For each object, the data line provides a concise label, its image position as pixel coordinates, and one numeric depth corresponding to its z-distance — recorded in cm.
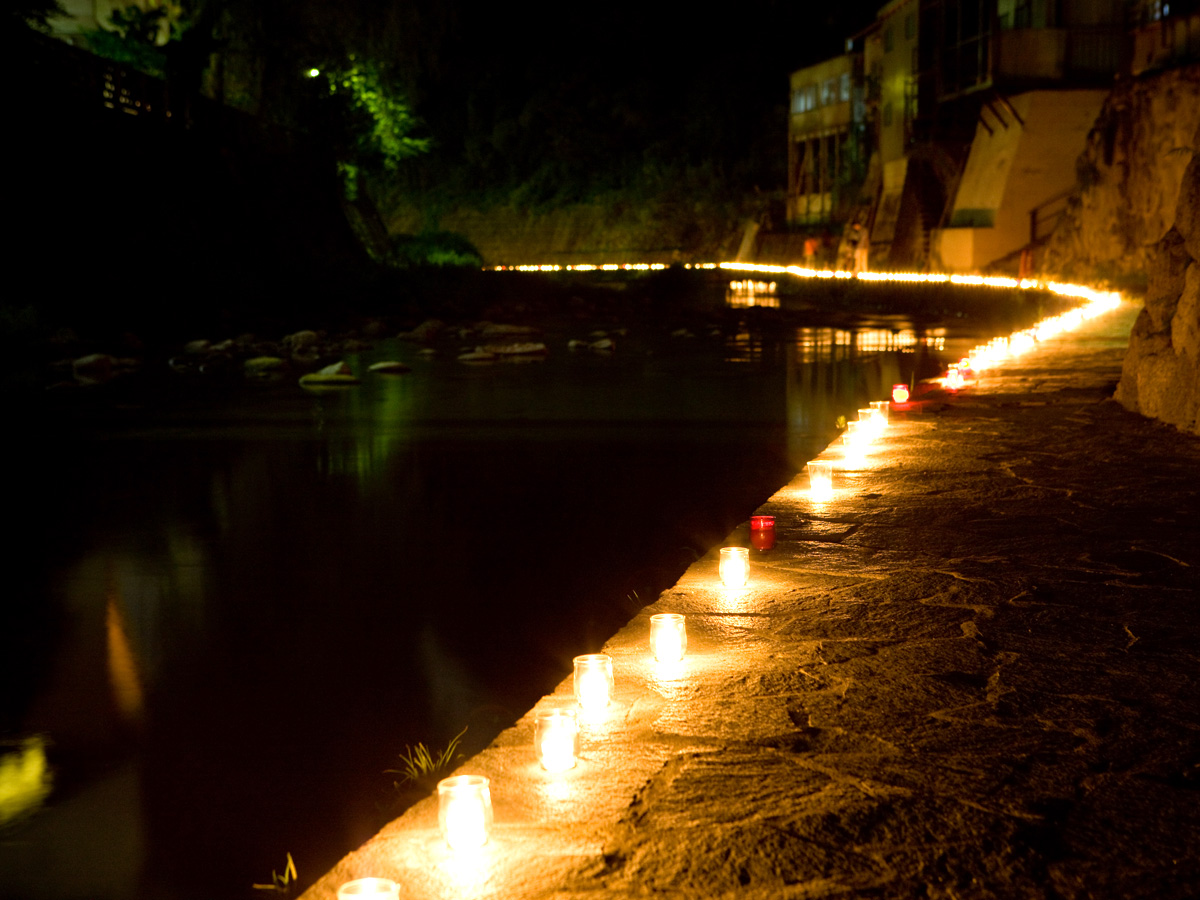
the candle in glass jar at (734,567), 501
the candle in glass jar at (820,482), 705
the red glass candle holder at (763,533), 568
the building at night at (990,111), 2952
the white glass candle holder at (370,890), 246
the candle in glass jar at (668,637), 402
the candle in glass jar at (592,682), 361
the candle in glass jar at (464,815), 276
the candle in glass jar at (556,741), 320
